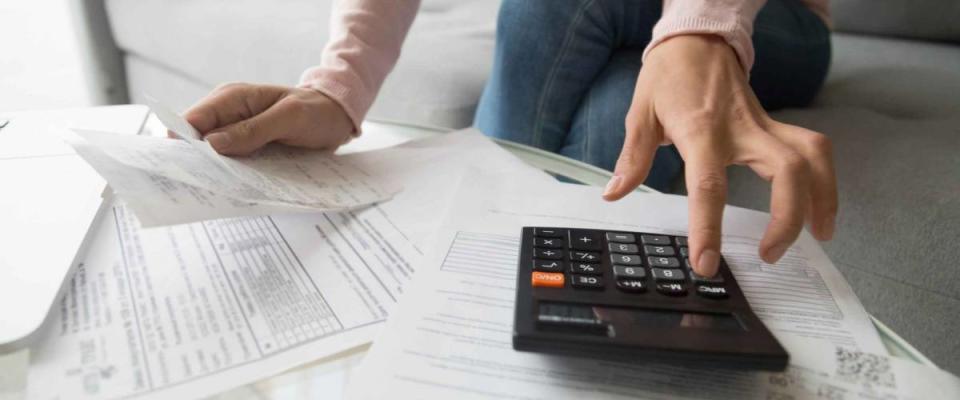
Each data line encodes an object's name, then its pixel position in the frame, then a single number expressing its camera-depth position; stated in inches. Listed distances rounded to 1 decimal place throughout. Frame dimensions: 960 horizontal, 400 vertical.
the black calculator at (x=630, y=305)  10.2
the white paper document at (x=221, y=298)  10.6
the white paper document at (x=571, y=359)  10.4
